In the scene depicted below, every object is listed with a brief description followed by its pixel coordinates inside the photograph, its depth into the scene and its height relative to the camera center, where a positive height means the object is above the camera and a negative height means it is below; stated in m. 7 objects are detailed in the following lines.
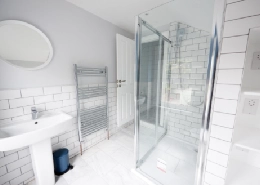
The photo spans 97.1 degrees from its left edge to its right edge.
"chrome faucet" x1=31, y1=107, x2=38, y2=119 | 1.24 -0.40
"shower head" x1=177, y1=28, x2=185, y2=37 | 1.89 +0.71
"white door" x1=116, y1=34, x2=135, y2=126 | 2.20 -0.07
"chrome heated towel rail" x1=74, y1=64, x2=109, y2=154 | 1.69 -0.53
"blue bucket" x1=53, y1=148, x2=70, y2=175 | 1.42 -1.07
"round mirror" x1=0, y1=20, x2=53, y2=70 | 1.12 +0.32
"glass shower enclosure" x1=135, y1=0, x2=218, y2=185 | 1.45 -0.35
